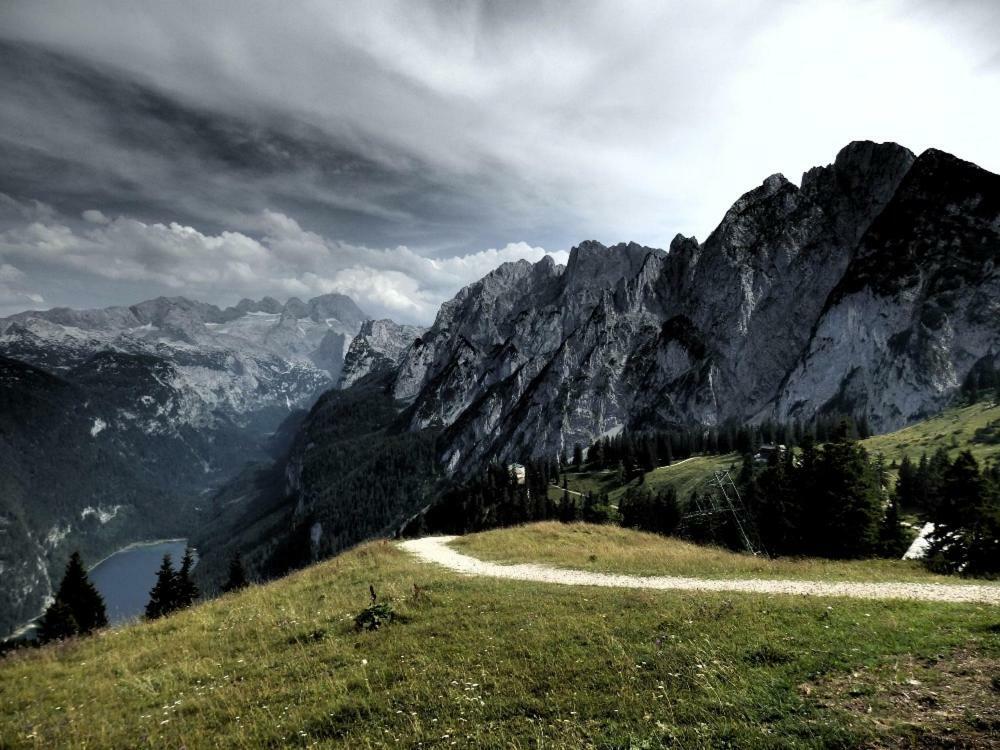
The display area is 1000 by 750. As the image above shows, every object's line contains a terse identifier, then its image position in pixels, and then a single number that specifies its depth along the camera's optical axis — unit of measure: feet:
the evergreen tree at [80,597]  208.23
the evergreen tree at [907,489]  318.04
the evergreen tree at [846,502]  153.69
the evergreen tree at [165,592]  221.46
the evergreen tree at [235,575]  234.09
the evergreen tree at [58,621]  192.03
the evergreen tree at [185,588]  226.17
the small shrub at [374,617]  62.64
